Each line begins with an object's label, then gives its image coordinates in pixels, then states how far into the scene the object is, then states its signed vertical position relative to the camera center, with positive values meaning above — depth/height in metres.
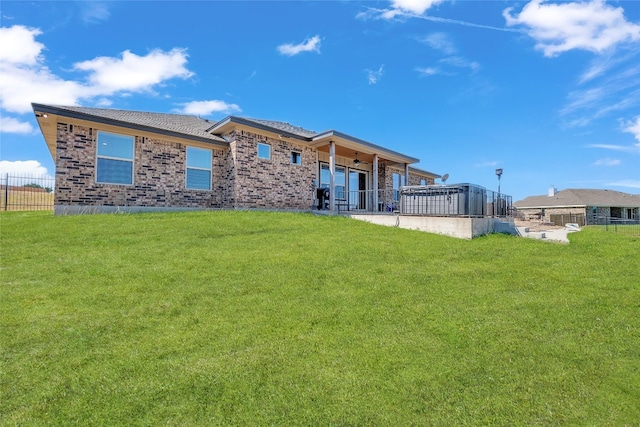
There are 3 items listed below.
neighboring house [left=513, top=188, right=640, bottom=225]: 34.15 +1.40
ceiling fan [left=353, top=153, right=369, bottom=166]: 16.87 +2.88
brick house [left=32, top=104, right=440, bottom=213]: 10.26 +2.03
